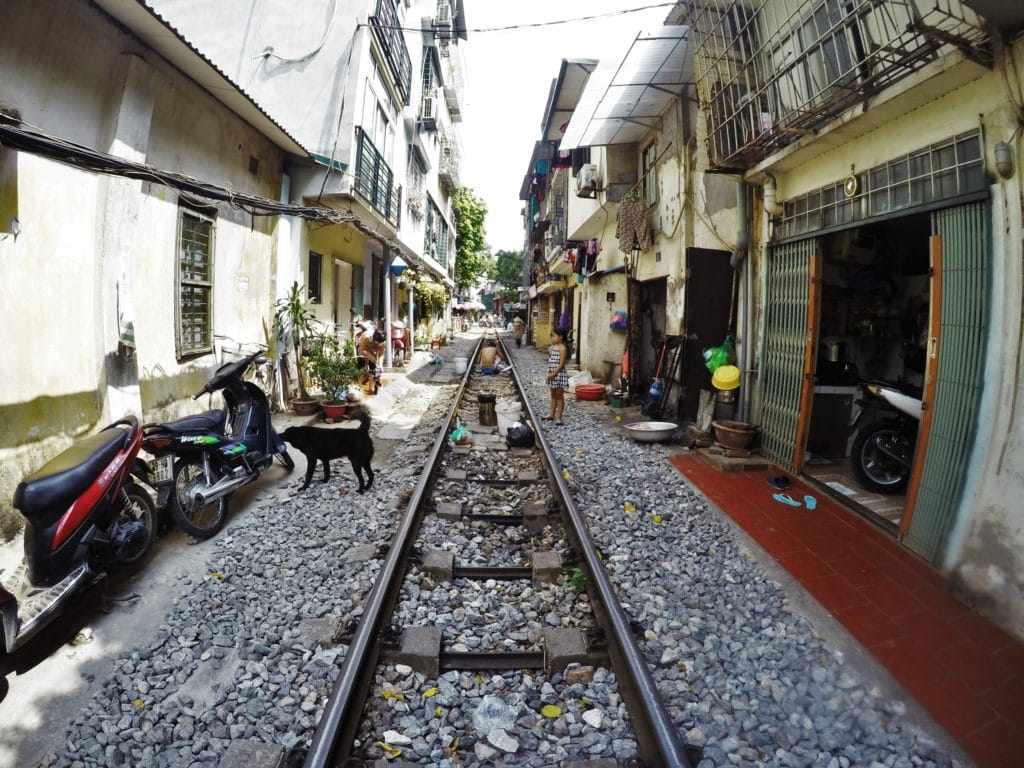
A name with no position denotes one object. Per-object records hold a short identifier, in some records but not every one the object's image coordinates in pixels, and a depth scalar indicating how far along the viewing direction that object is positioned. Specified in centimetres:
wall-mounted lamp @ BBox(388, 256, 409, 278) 1499
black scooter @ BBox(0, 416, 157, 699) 256
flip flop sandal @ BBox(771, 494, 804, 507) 496
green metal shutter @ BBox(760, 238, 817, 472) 564
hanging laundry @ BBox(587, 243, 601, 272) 1397
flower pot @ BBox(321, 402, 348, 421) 808
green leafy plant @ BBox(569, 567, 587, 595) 345
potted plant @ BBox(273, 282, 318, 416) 838
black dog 522
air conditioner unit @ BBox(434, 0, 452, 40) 1782
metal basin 716
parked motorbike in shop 496
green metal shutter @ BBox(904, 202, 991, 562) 344
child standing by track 841
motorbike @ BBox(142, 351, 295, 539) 391
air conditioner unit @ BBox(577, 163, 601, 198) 1133
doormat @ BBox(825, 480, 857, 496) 511
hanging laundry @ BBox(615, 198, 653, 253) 967
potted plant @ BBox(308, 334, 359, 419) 818
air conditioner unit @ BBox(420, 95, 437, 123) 1867
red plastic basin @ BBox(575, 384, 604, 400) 1102
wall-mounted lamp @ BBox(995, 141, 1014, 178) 323
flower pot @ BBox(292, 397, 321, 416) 831
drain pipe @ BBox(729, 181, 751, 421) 664
